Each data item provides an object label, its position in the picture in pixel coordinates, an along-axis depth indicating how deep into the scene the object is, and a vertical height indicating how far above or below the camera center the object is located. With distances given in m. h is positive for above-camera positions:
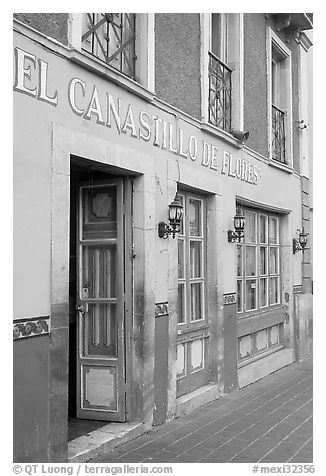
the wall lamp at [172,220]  6.15 +0.47
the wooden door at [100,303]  5.85 -0.40
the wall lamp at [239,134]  8.30 +1.85
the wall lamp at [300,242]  10.98 +0.40
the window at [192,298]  6.97 -0.43
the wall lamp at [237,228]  7.97 +0.49
